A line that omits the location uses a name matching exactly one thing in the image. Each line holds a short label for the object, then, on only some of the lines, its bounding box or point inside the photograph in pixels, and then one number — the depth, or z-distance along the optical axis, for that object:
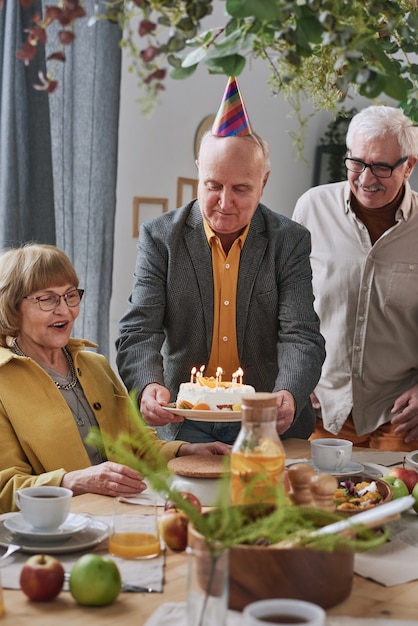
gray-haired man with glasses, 3.94
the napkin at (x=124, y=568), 2.46
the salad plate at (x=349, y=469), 3.07
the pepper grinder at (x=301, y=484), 2.52
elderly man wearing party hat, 3.47
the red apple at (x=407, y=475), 2.98
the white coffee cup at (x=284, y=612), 2.11
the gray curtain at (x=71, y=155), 4.58
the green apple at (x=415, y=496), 2.87
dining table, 2.32
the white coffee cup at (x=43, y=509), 2.59
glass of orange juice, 2.57
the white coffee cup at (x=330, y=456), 3.08
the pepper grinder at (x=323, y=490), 2.53
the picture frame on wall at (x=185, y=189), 6.49
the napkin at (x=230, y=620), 2.31
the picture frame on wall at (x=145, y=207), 6.14
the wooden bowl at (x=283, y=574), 2.32
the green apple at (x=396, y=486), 2.88
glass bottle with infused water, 2.42
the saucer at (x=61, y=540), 2.56
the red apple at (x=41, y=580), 2.36
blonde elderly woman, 3.12
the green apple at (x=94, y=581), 2.36
